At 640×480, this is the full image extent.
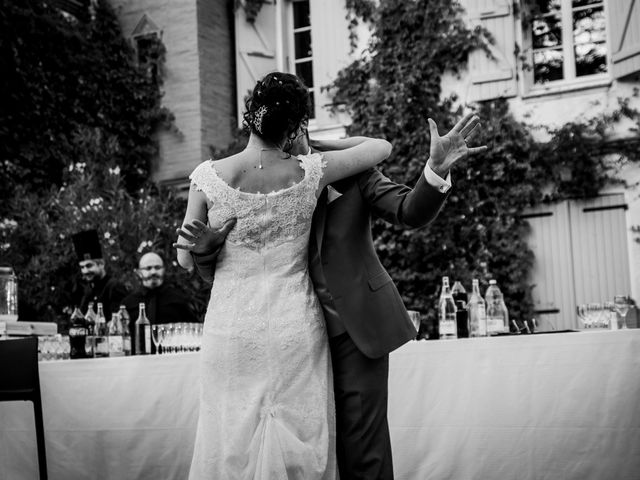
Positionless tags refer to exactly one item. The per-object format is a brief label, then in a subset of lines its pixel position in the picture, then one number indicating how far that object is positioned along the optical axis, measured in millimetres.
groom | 3072
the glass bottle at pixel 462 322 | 5027
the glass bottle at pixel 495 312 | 5059
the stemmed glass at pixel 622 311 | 4805
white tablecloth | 3949
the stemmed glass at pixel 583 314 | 4832
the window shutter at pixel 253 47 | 12156
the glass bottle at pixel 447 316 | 4855
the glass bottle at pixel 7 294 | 5590
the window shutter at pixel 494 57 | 10414
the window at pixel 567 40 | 10367
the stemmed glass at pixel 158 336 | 4883
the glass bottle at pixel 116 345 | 5312
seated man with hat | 7818
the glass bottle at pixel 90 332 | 5398
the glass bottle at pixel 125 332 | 5387
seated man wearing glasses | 7598
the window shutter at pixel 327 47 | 11609
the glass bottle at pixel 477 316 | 4934
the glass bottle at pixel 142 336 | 5223
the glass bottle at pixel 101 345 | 5391
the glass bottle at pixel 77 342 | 5379
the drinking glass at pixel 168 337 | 4879
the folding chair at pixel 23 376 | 4535
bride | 3117
